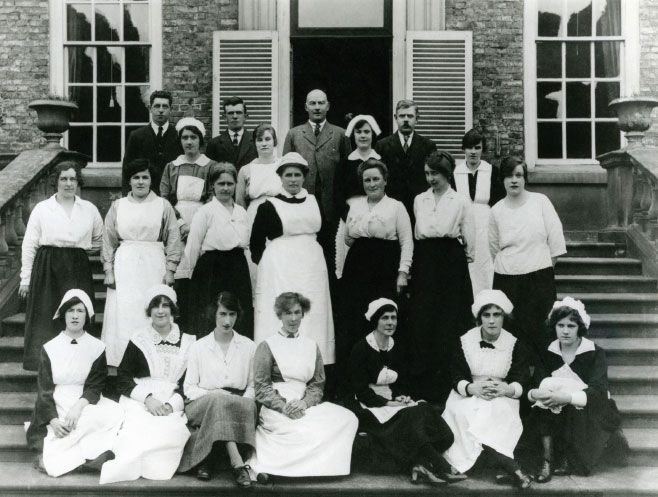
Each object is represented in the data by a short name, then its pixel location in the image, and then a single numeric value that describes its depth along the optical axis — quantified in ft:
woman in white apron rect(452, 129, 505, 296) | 20.42
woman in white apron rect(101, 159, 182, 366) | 18.04
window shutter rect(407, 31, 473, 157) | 27.04
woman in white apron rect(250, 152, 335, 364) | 17.92
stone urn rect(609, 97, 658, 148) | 23.73
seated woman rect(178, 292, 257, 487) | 15.56
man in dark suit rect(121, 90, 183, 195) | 21.68
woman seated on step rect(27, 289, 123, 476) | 15.80
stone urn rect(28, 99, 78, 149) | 22.81
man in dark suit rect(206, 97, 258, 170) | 21.45
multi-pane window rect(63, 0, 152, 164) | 28.71
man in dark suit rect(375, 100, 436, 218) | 20.54
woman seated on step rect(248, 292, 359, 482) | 15.67
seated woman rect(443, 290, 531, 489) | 15.69
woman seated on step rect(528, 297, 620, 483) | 15.75
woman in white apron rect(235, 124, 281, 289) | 19.47
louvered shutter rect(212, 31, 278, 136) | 27.22
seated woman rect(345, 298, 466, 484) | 15.57
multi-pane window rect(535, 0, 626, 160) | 28.50
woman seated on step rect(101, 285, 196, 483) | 15.48
